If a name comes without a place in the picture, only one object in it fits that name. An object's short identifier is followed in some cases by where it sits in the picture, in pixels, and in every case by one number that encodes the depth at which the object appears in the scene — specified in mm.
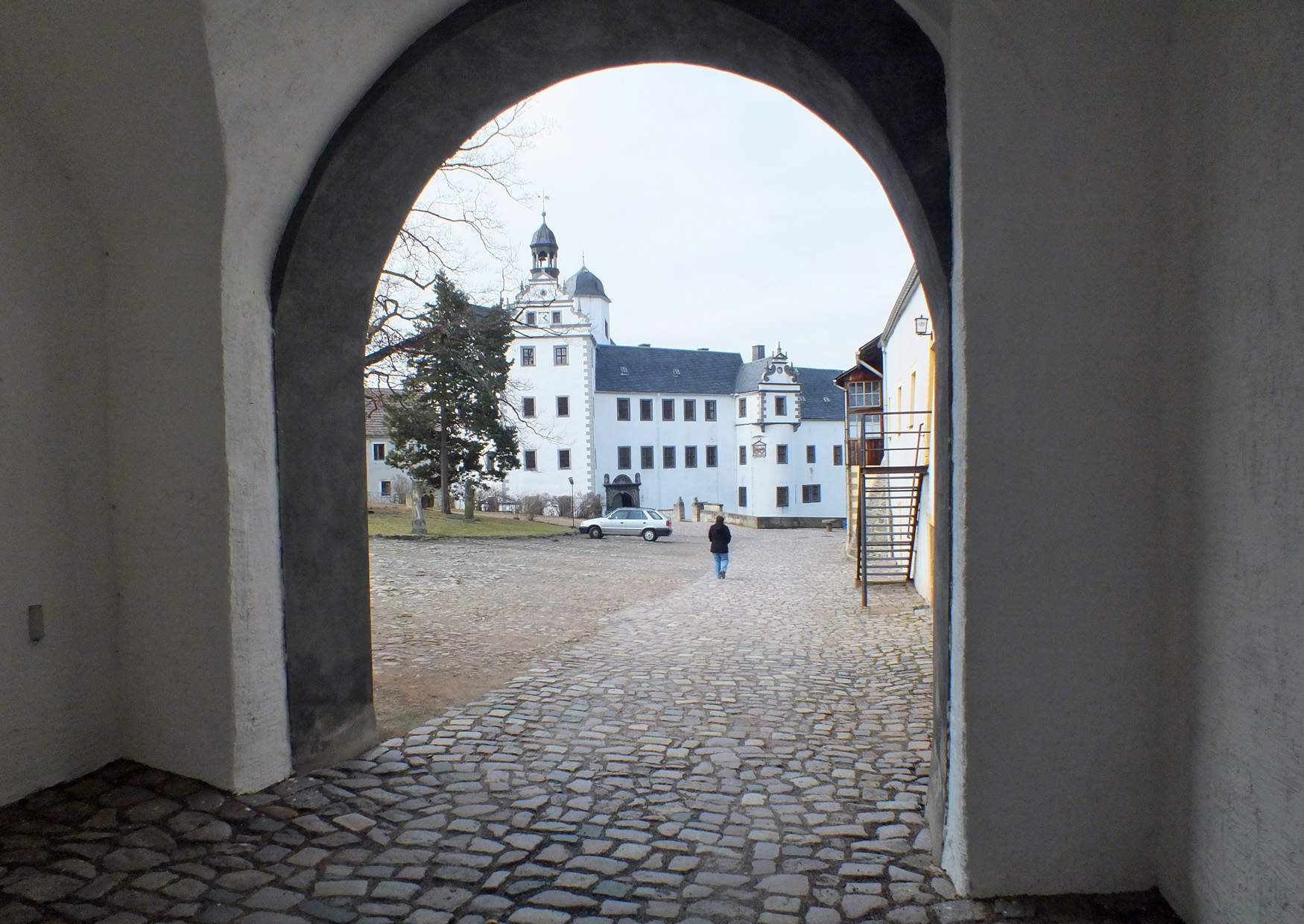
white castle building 50750
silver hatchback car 32344
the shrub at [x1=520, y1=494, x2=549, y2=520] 38969
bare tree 14297
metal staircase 13094
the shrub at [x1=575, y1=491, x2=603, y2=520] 40219
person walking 16953
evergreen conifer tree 28812
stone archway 3617
